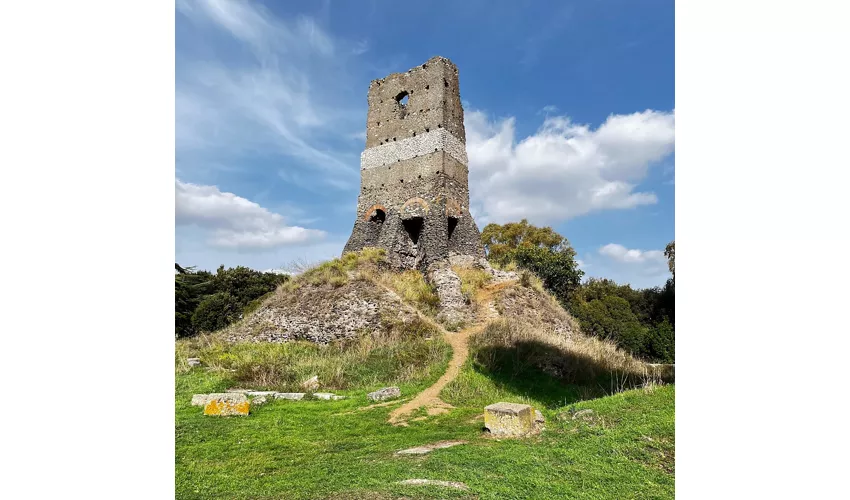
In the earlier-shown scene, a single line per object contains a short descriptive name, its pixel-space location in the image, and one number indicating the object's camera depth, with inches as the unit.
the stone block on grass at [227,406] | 267.3
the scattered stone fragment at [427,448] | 188.6
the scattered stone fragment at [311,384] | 350.9
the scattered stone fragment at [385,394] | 312.3
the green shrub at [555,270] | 916.3
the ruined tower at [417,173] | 652.7
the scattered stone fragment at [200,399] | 296.1
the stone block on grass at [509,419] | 207.3
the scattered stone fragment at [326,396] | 319.0
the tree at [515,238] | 1157.0
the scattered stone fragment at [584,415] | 221.8
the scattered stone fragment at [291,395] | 319.9
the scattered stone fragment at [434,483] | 138.9
